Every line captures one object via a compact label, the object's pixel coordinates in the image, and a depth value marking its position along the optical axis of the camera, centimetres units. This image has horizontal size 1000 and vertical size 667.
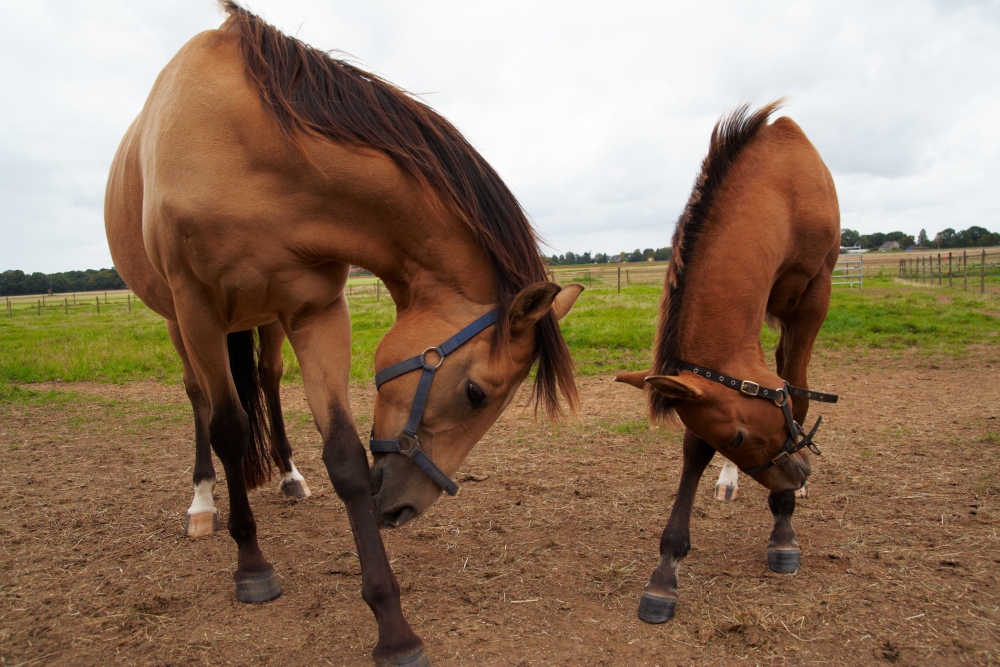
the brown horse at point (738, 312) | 262
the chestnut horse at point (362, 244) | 228
